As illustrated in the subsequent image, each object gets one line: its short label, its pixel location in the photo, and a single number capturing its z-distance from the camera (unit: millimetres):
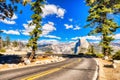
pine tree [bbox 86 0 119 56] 14632
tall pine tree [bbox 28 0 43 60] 13623
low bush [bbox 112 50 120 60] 12055
